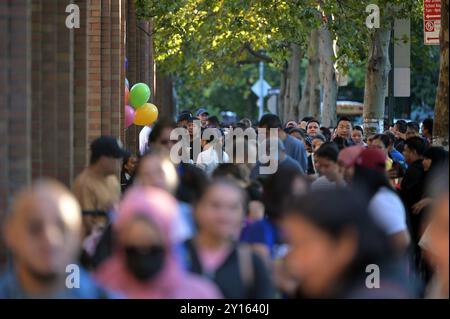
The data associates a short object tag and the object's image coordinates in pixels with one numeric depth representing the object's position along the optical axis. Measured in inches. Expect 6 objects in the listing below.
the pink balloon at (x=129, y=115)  841.5
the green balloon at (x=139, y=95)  866.1
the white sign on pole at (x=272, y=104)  2048.5
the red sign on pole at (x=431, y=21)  951.0
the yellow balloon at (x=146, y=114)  876.0
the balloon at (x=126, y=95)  845.5
